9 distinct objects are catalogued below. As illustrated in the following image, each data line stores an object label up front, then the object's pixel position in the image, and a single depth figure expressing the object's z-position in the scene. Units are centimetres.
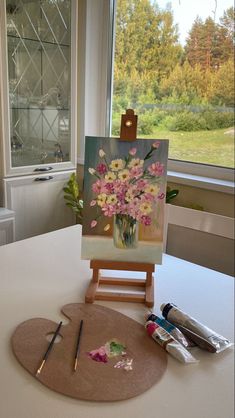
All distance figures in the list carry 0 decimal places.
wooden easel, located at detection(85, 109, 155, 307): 97
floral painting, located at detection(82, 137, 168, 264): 96
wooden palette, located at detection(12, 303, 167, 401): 68
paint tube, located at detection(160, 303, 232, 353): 78
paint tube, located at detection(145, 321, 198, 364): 75
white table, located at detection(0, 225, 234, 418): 64
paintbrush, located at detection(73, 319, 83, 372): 73
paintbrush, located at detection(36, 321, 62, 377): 71
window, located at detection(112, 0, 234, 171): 197
